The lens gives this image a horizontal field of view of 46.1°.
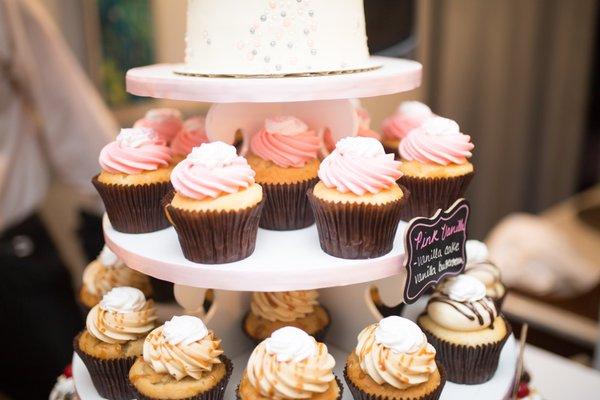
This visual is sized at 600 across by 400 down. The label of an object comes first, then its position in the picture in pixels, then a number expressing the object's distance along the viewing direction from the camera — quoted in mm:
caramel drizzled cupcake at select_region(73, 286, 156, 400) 524
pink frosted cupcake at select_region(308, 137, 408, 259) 485
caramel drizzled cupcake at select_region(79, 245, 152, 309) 615
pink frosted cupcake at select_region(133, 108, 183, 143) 610
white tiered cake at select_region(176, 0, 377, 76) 483
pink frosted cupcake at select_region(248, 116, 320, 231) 533
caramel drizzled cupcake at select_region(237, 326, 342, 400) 445
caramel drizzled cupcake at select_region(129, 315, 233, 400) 474
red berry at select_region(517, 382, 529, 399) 589
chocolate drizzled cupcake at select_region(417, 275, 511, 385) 537
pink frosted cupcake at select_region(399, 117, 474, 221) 543
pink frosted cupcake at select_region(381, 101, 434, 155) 637
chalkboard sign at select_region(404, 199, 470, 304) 481
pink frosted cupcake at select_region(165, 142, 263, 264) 473
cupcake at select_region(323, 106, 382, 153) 595
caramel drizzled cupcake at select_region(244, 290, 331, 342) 591
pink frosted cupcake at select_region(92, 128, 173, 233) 536
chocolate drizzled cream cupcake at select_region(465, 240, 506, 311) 601
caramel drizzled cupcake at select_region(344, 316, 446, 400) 468
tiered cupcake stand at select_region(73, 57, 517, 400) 459
